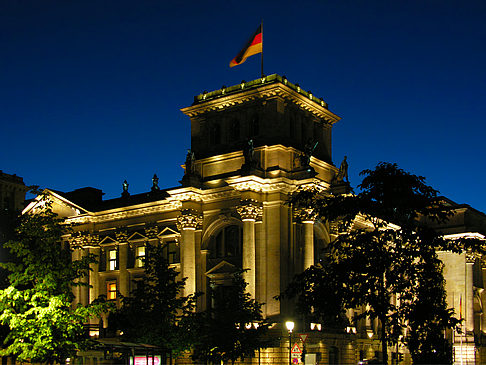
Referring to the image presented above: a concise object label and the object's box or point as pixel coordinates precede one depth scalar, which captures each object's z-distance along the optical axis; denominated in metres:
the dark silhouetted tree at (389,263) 29.22
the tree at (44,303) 32.09
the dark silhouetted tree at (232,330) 48.02
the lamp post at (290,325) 43.16
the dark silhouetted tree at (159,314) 47.66
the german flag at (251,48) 62.09
